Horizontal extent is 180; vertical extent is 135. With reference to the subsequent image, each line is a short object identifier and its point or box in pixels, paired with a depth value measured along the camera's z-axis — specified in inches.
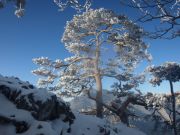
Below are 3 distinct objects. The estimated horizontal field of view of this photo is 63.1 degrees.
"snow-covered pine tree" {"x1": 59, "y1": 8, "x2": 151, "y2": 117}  456.3
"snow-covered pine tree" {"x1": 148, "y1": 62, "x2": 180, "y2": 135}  443.8
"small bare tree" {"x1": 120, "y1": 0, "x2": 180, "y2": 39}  117.9
